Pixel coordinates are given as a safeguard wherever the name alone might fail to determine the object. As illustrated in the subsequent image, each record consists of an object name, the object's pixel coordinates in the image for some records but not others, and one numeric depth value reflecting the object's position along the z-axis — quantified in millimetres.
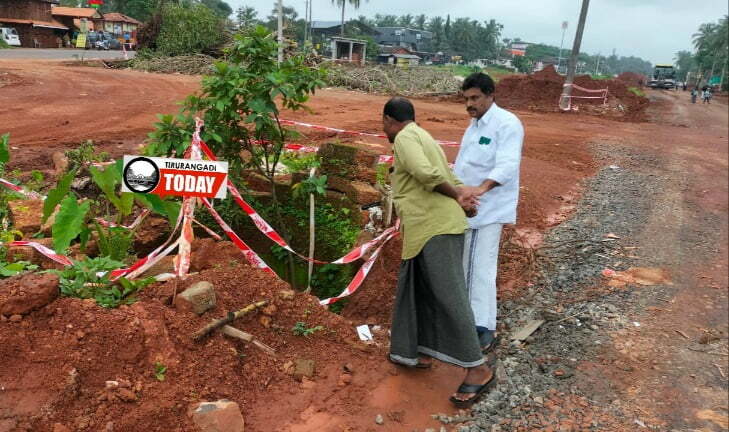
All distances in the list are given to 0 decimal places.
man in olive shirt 2910
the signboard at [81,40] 33628
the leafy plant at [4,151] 4302
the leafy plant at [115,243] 3719
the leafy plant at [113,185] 3596
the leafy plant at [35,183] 5629
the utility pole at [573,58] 18078
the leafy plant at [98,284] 2984
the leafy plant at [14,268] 3146
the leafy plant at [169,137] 3939
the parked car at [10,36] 32556
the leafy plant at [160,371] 2713
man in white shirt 3123
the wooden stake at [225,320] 2971
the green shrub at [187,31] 24547
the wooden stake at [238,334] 3100
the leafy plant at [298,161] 5445
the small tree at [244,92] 3936
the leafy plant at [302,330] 3424
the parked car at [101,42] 34562
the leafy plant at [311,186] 4715
